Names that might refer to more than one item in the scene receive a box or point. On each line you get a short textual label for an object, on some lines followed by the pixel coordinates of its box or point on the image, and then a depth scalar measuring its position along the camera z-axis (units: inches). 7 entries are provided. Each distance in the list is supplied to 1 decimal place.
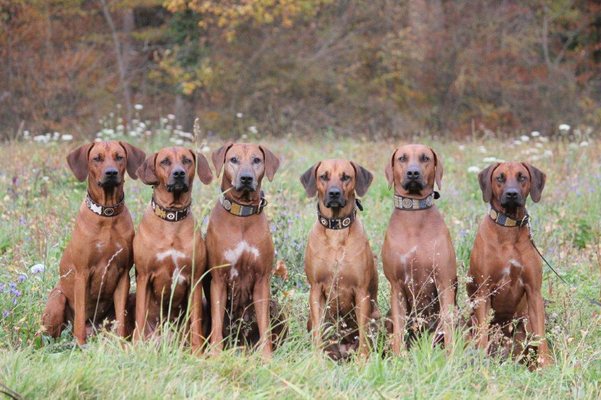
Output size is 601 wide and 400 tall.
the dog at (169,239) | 415.8
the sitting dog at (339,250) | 430.7
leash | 441.6
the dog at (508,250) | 434.9
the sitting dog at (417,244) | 433.4
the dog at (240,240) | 428.1
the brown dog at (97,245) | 421.1
